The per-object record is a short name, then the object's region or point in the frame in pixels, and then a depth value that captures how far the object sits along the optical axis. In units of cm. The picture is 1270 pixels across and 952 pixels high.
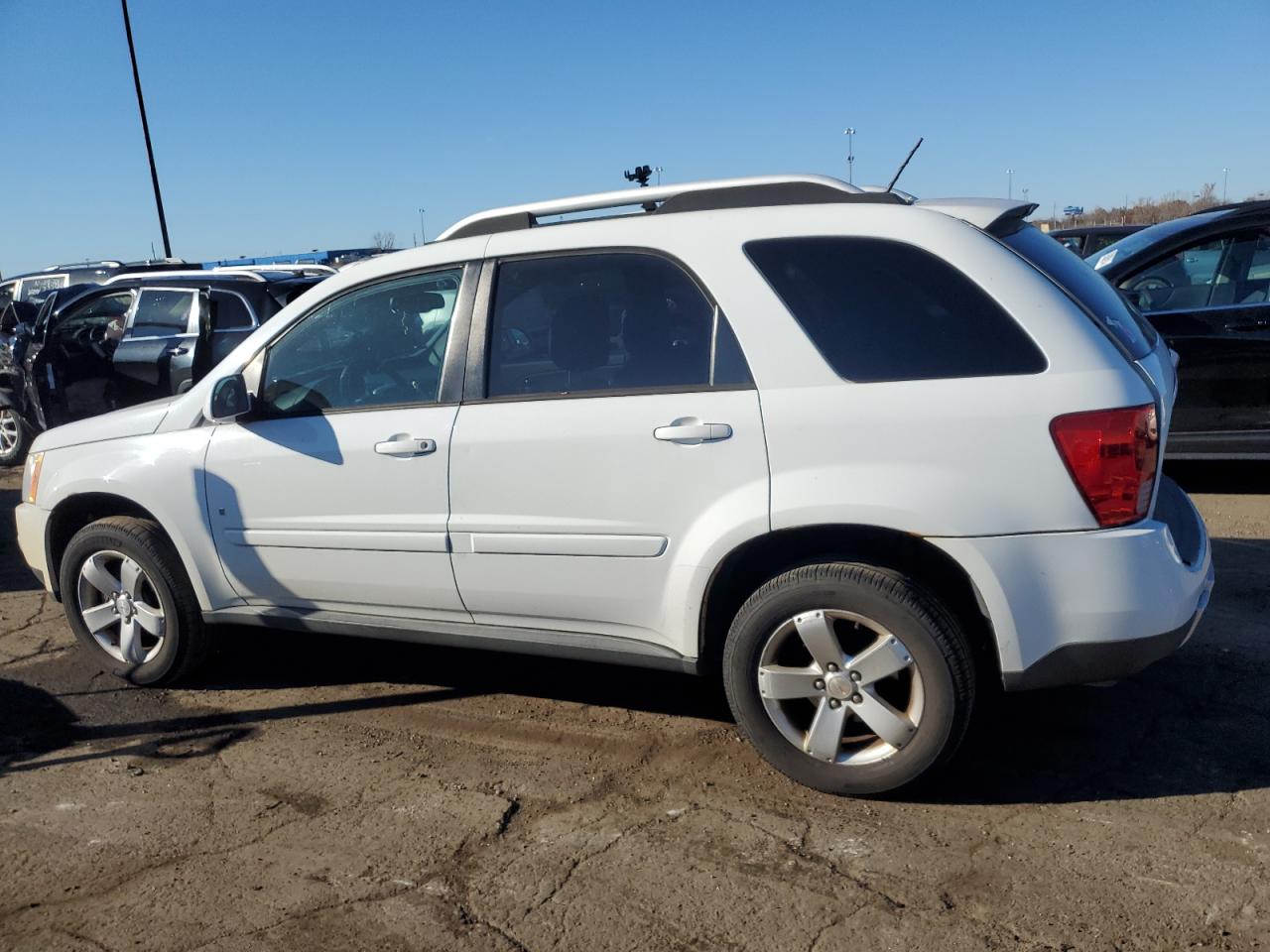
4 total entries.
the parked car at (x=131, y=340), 935
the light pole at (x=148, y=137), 2289
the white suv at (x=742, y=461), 326
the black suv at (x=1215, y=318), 689
